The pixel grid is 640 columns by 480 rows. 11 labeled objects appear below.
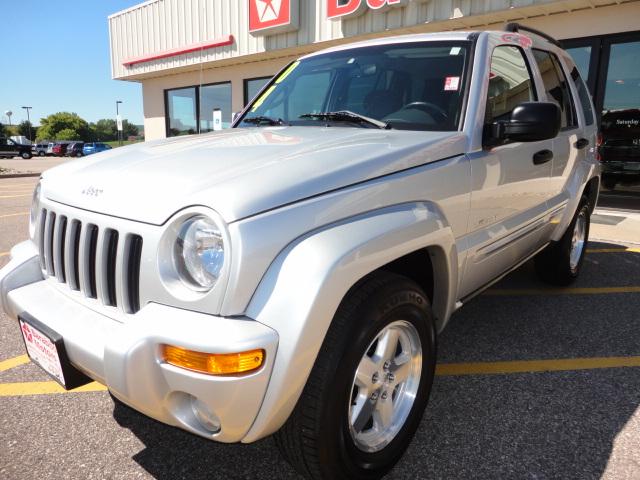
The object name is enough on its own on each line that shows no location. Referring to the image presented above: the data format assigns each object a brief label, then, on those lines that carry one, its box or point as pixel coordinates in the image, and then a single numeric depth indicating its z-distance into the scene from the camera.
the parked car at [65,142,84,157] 40.59
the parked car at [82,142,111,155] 36.92
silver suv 1.43
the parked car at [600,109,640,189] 8.80
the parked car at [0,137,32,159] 34.75
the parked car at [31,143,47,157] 44.78
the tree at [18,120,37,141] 90.12
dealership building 8.23
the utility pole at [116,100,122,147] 23.84
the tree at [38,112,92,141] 83.31
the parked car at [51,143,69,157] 41.78
